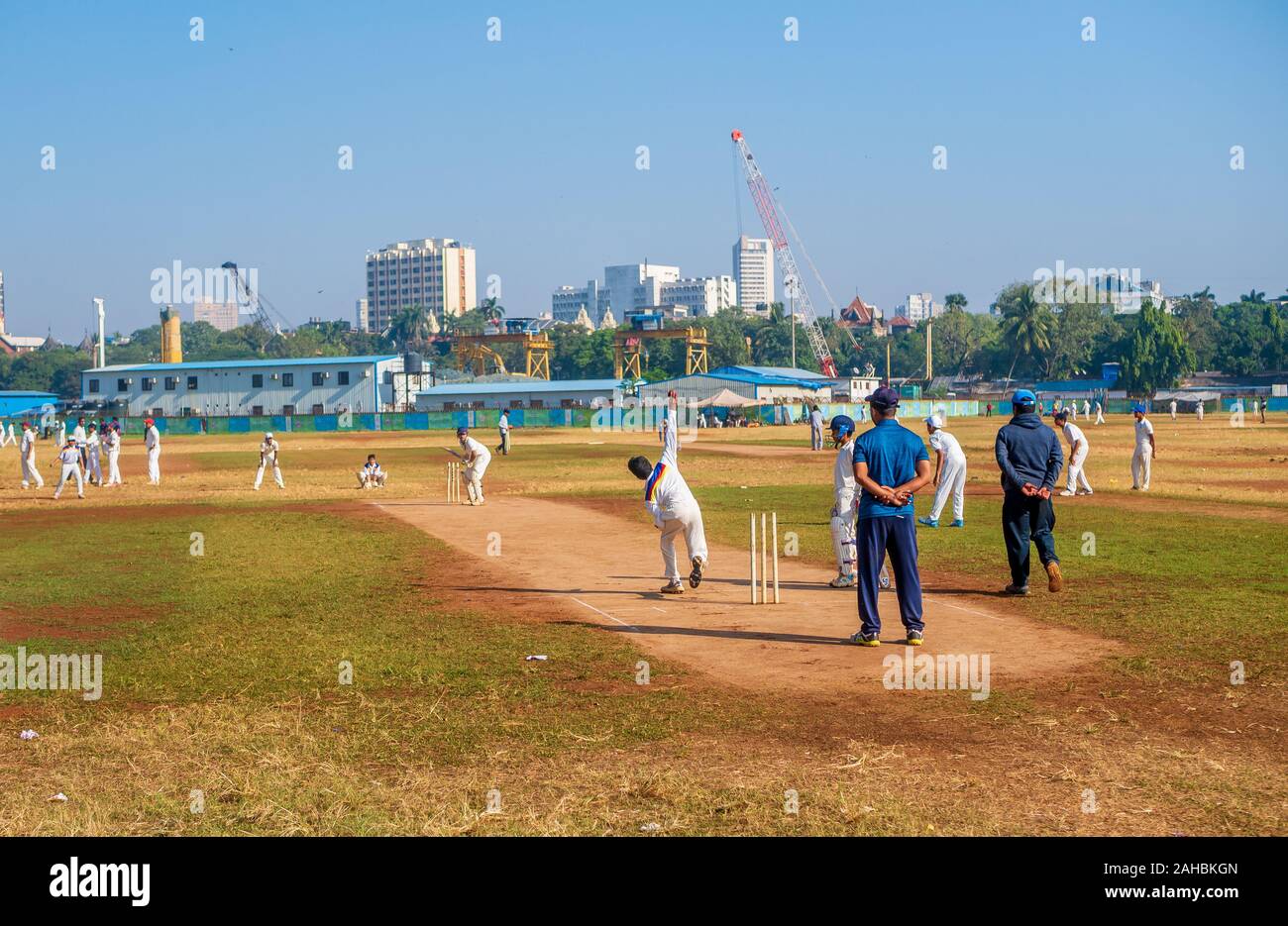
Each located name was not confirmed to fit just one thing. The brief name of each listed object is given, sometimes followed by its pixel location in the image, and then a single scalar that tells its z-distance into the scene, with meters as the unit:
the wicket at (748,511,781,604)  15.06
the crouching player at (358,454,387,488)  38.06
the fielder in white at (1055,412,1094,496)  26.73
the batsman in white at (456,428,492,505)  30.02
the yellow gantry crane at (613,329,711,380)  139.88
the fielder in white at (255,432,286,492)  38.16
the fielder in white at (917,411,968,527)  21.73
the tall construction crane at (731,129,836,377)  173.50
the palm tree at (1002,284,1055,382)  162.75
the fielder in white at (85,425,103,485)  41.00
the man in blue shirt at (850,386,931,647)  11.70
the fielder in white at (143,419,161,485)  40.12
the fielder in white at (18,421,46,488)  38.00
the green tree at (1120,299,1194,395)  143.38
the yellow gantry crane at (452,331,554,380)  146.00
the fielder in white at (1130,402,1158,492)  30.72
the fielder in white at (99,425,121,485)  39.75
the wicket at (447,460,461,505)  32.66
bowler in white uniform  15.01
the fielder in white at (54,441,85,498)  35.47
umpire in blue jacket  14.44
